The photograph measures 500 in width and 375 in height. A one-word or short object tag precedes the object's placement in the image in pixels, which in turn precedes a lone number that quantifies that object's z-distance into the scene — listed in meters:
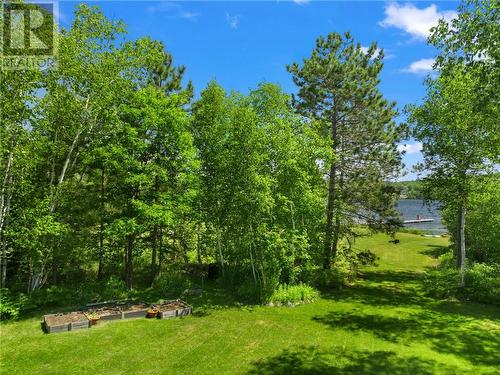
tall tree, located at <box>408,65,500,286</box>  20.78
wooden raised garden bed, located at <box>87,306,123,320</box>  16.50
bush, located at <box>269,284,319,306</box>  19.73
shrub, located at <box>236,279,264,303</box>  20.23
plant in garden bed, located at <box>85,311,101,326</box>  15.87
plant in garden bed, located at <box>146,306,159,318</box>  17.16
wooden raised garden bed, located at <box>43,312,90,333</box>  15.01
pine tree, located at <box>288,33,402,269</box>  25.56
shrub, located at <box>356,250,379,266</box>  27.70
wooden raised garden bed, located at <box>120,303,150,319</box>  16.95
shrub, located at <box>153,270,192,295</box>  21.89
